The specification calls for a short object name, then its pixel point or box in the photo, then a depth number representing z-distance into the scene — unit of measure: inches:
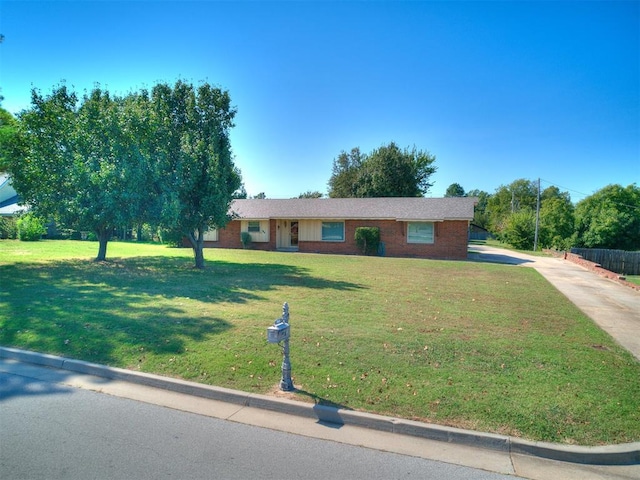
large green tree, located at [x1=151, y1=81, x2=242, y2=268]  555.2
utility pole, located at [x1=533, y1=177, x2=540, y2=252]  1403.7
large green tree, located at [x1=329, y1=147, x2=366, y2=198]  1979.6
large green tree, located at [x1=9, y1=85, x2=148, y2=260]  534.9
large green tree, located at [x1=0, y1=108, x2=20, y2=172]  594.9
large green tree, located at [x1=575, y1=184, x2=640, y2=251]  1305.4
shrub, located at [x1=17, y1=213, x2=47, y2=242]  1195.2
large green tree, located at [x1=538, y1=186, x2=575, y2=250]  1459.2
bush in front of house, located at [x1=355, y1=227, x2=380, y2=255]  951.6
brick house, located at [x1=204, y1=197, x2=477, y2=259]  934.4
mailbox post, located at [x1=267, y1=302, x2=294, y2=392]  188.1
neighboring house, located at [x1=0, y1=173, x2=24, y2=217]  1465.3
